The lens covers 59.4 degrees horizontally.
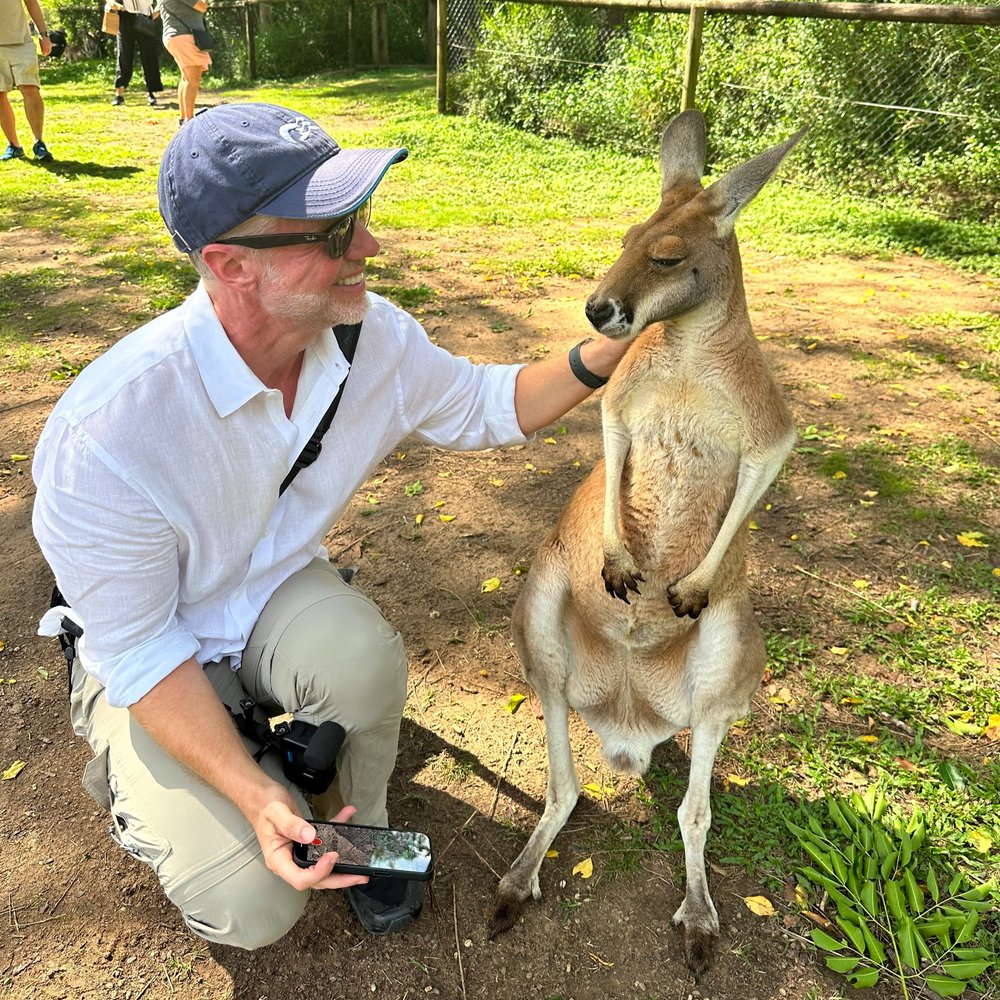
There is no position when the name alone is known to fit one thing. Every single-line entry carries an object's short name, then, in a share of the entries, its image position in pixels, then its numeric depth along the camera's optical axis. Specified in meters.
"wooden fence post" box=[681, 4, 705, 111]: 6.50
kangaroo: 1.74
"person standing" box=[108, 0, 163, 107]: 10.98
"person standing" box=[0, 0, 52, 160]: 6.88
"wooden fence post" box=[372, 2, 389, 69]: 13.77
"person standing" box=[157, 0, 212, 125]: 7.80
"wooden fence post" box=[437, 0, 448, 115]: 9.16
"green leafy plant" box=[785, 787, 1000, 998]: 1.70
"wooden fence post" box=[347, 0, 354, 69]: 13.33
